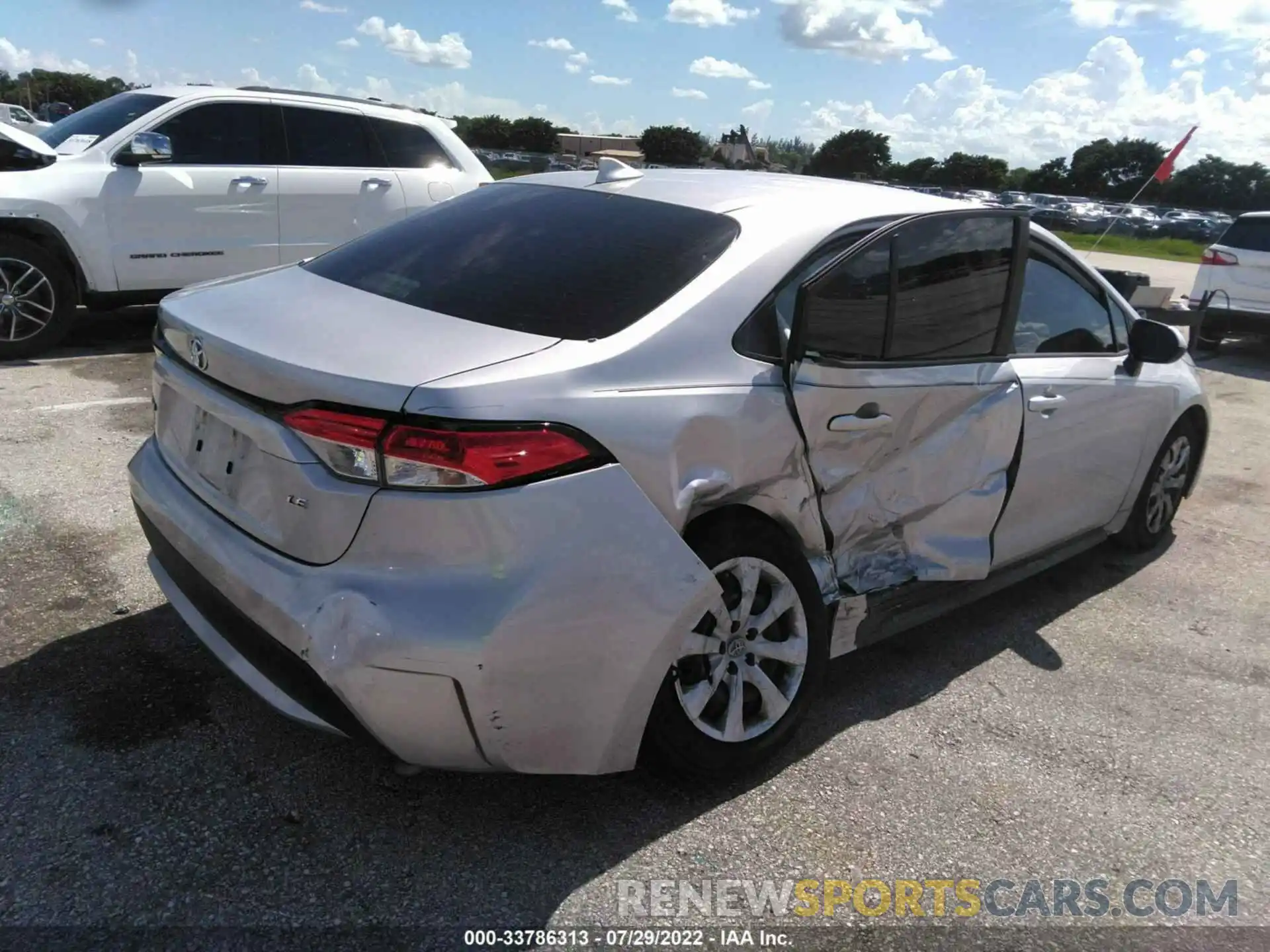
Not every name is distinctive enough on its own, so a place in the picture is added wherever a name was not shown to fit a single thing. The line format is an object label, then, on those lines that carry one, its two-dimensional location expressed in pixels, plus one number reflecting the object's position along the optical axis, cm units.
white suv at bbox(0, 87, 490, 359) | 683
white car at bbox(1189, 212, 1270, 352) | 1092
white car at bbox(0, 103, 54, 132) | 2342
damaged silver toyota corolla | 224
